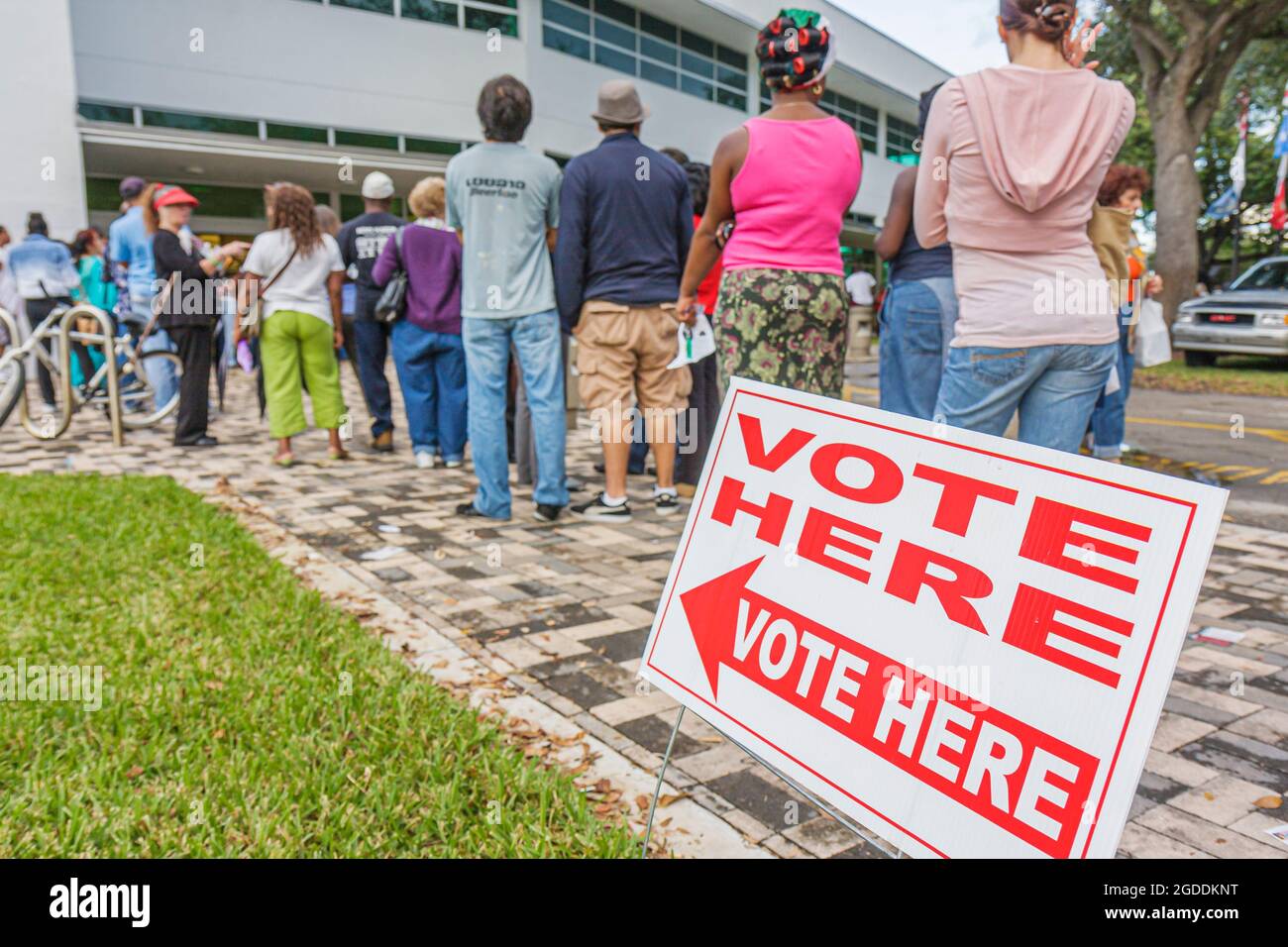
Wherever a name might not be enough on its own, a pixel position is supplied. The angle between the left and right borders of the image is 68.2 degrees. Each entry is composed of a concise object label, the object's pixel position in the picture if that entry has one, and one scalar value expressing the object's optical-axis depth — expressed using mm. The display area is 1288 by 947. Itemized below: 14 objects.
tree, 16016
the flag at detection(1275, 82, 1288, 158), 20509
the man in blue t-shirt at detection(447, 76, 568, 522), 5125
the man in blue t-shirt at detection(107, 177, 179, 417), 8961
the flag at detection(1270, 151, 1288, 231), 23000
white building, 13508
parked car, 14398
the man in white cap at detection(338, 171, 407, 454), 7418
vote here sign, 1471
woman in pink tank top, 3811
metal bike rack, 7602
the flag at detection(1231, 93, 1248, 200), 23703
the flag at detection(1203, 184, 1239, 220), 23234
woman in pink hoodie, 2742
